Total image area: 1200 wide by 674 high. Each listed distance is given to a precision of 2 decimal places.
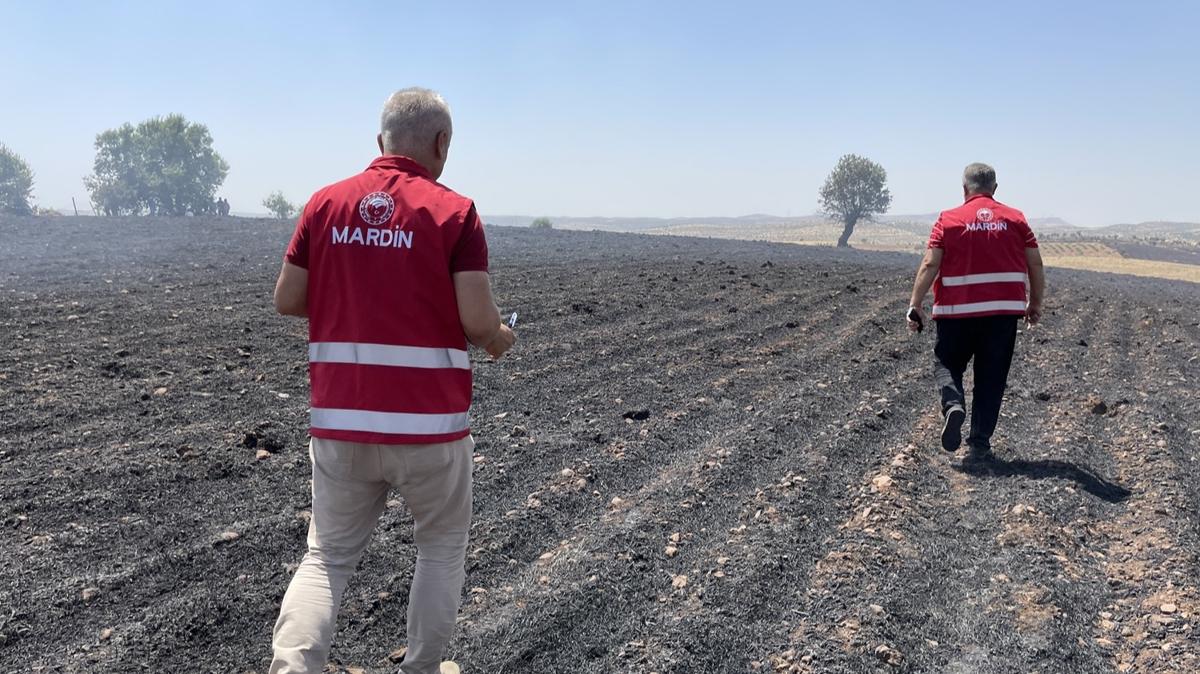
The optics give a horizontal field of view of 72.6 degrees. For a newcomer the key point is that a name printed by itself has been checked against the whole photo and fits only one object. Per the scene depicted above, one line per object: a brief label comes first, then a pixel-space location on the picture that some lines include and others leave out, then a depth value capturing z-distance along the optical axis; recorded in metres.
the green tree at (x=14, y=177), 79.56
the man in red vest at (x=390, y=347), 2.53
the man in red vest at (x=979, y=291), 5.79
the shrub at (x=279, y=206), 113.69
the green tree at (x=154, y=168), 73.81
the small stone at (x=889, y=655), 3.21
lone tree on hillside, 72.50
